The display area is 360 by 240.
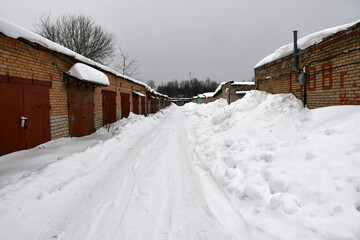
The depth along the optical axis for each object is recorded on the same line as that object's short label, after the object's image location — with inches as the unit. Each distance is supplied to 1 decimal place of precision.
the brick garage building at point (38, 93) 181.6
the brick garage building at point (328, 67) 173.0
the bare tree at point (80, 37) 839.3
